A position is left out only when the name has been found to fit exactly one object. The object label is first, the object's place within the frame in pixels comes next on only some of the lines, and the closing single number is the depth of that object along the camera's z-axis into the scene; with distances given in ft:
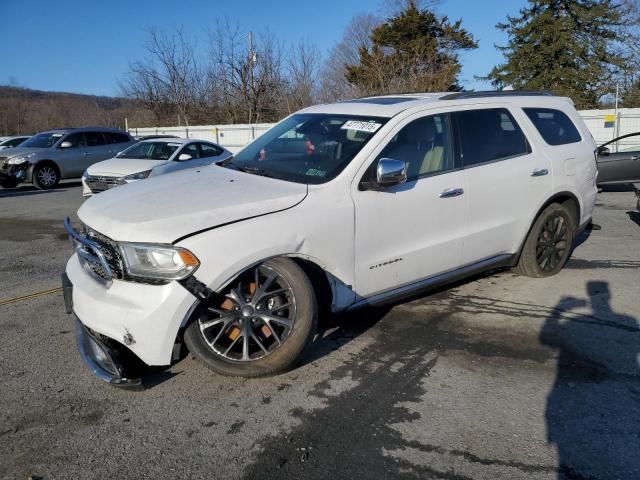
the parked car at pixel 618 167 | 33.14
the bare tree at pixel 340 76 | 111.34
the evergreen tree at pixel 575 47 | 114.01
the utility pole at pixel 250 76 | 113.99
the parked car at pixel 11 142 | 69.93
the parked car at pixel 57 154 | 50.31
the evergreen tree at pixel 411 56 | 93.97
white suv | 10.50
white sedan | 36.77
